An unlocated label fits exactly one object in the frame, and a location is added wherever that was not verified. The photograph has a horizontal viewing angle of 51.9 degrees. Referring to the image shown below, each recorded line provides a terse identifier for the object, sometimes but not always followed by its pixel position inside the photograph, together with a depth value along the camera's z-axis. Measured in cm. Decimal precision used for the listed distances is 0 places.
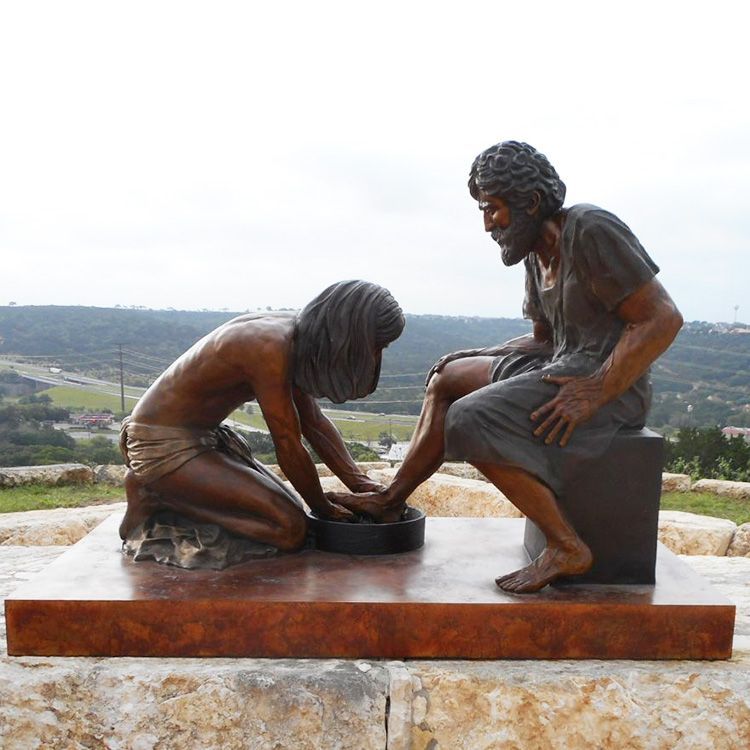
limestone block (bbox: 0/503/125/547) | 564
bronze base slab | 278
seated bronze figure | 283
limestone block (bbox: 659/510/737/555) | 586
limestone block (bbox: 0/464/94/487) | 845
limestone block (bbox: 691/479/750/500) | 840
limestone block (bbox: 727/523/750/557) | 593
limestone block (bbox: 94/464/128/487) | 877
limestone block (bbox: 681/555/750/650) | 329
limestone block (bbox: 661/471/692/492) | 860
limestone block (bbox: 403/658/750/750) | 262
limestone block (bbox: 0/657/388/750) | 262
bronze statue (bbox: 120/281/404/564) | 317
